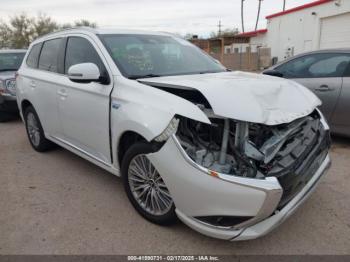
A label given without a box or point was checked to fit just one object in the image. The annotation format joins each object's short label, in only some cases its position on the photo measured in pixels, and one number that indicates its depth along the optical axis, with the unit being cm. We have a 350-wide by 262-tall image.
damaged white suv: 240
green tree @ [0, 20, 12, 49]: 3606
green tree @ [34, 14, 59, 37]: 3742
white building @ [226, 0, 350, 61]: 1884
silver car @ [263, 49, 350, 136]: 482
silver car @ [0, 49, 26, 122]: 737
